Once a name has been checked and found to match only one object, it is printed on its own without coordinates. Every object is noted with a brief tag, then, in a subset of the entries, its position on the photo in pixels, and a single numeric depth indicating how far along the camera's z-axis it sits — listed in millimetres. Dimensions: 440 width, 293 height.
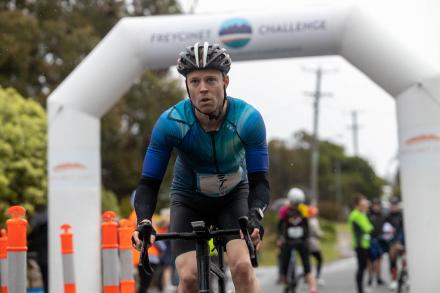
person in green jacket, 14783
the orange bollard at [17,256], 6328
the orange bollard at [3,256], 7527
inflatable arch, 11828
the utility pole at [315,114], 64069
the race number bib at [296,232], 15000
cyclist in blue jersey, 4988
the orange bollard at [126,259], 7443
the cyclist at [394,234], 16406
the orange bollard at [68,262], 7227
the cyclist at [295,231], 14711
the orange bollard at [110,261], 7120
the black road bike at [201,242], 4645
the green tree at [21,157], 17312
